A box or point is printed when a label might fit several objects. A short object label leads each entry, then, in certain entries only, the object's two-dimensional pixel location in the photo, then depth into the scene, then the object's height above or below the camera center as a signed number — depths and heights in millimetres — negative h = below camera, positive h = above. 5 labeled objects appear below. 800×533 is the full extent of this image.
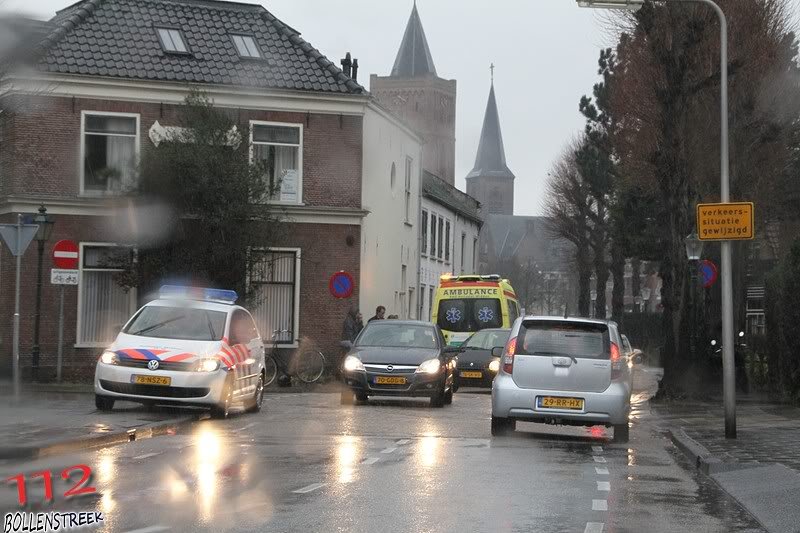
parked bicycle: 29703 -1083
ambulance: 35875 +430
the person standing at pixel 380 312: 32656 +235
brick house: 33562 +4703
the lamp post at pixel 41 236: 28470 +1822
